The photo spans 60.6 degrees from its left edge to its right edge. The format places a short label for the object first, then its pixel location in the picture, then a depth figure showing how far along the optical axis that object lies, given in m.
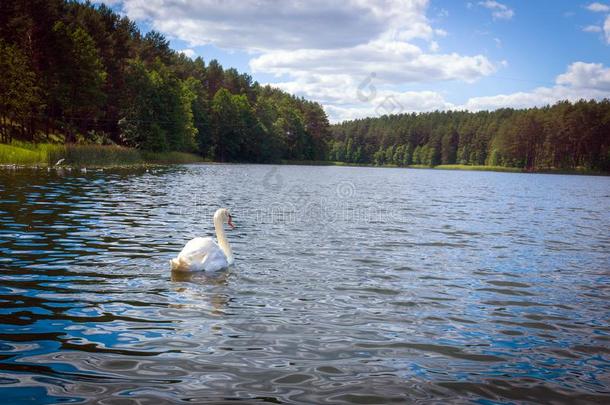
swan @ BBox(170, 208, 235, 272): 11.62
